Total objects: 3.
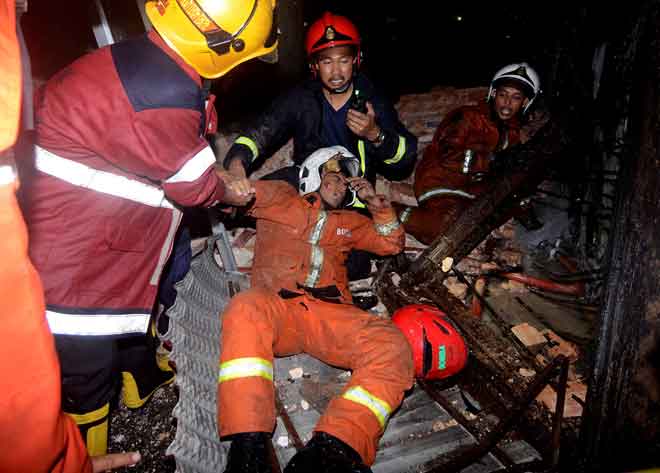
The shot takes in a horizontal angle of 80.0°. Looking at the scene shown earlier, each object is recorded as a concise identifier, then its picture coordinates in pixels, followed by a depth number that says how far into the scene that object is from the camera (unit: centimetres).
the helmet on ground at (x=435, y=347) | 288
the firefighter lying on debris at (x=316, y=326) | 221
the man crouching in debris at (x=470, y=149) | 457
